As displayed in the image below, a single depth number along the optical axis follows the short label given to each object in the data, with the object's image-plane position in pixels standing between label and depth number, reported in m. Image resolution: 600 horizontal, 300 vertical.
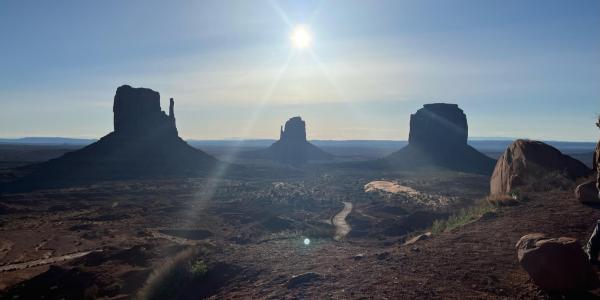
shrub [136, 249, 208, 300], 11.96
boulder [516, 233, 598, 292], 7.62
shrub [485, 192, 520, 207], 15.90
